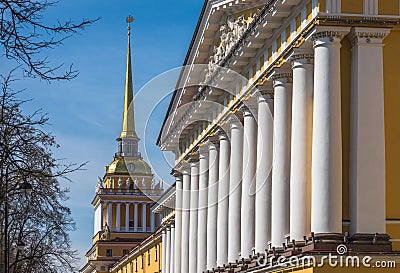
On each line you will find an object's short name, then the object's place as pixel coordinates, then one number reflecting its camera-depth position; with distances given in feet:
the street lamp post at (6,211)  87.92
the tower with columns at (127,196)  428.15
